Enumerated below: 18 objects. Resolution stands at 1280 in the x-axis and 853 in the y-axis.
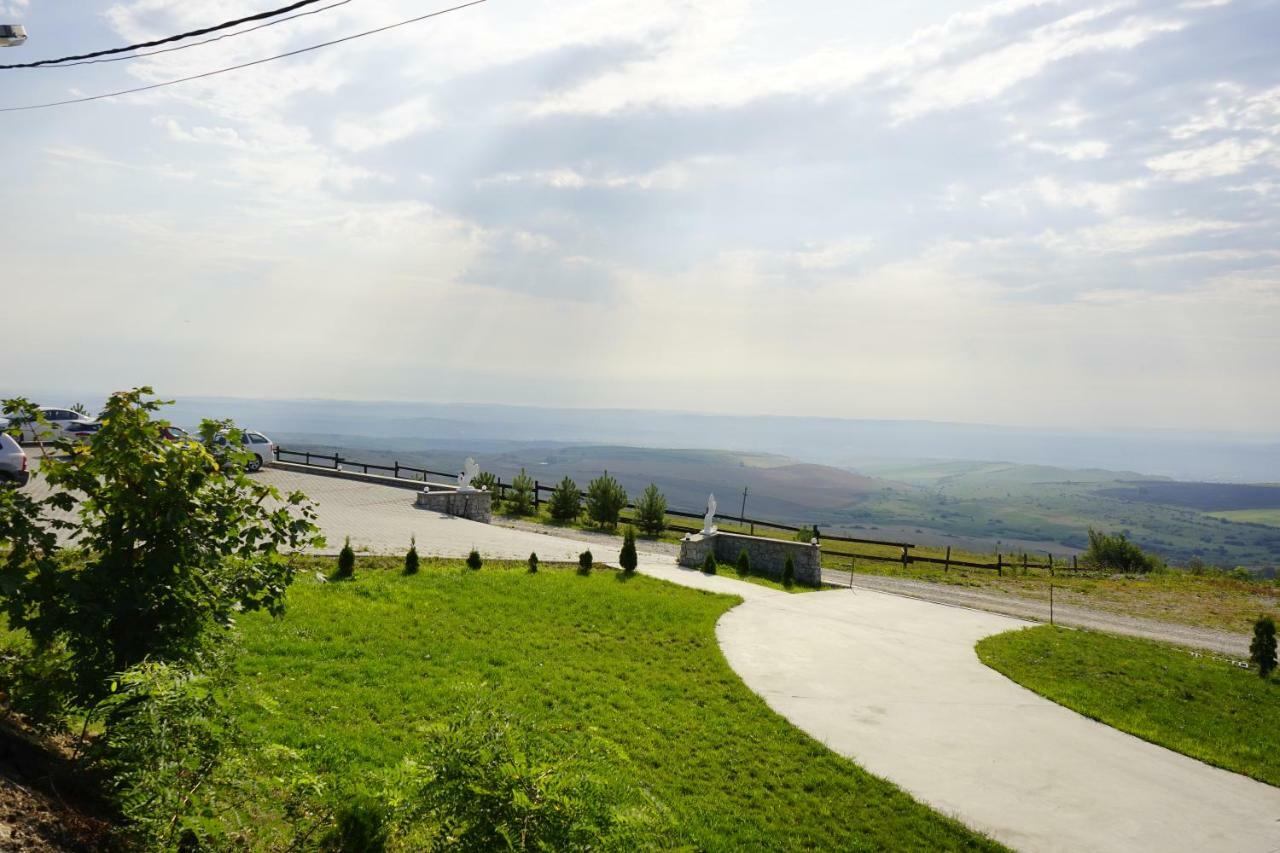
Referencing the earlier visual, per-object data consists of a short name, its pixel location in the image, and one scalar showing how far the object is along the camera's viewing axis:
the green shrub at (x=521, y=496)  33.84
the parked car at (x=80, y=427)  29.27
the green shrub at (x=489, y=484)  35.03
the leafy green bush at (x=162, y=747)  3.42
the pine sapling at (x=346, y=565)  13.91
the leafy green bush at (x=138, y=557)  4.16
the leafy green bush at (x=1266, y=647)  14.36
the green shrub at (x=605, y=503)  32.72
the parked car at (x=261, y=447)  30.07
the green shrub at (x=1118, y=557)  36.28
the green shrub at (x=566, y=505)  32.66
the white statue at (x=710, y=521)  24.50
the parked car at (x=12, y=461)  20.03
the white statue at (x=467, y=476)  28.75
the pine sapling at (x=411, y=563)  14.76
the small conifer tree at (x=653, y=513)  32.25
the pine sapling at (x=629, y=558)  18.69
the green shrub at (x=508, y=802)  3.51
